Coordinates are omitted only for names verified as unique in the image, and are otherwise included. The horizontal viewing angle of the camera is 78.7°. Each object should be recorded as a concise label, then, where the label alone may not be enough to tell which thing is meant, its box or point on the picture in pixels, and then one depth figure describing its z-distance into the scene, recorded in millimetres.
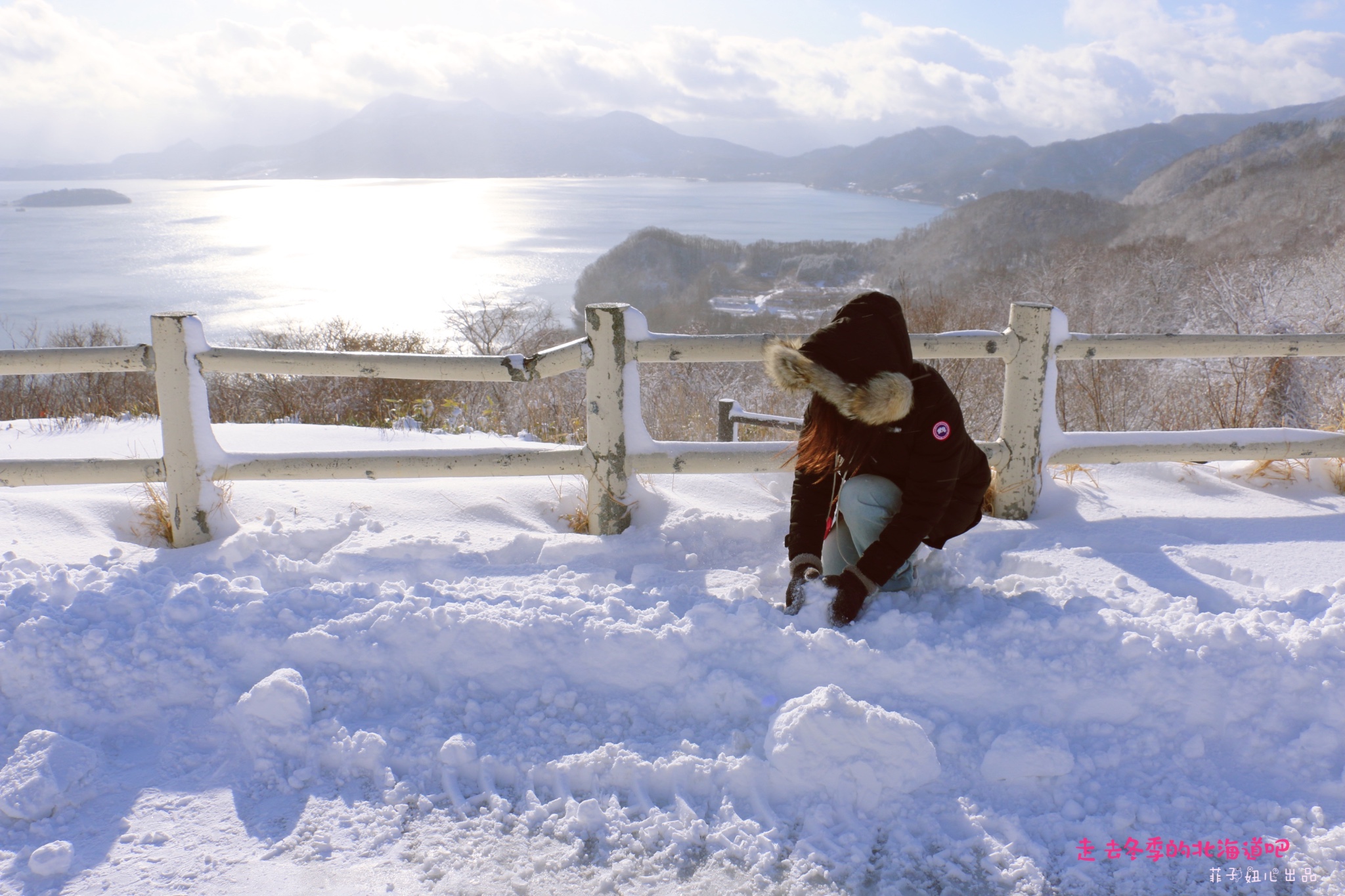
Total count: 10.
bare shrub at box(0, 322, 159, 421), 14383
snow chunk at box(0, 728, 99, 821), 2256
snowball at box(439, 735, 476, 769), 2451
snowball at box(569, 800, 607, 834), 2252
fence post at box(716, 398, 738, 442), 7332
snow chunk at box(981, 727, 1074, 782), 2355
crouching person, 2613
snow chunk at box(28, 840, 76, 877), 2059
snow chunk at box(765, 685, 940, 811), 2309
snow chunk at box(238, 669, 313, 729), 2533
